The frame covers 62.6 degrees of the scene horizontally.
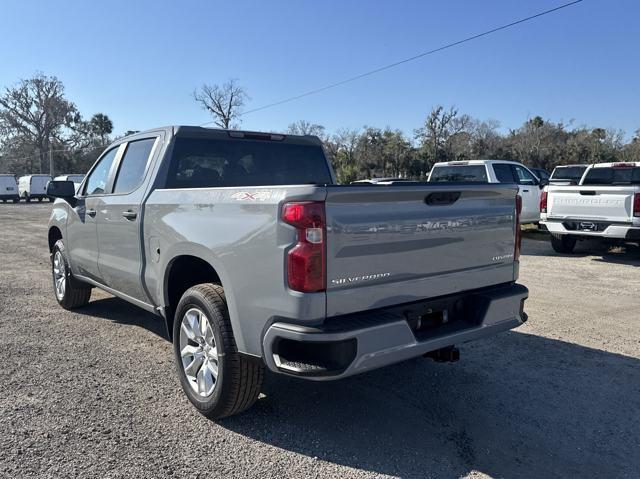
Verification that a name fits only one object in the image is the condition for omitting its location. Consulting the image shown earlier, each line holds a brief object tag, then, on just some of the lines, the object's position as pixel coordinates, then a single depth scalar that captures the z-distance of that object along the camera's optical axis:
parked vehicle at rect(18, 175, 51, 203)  41.38
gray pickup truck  2.82
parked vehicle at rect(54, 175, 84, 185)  34.46
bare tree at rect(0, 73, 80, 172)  71.00
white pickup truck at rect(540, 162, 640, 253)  9.48
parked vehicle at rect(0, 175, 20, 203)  39.97
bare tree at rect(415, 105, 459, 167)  57.09
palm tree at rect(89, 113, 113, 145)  82.18
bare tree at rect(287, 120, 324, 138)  63.35
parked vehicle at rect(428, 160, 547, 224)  12.66
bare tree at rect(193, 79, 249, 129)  63.52
